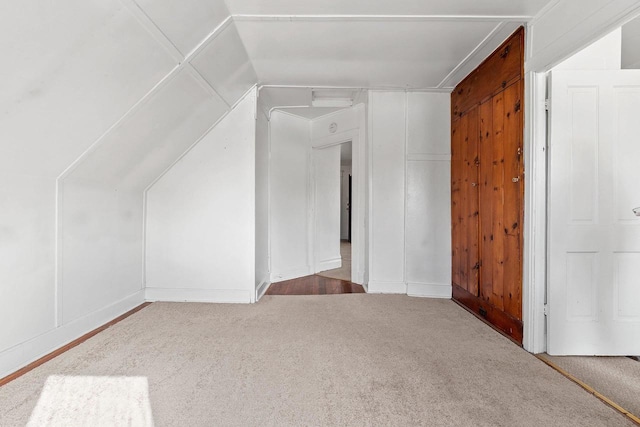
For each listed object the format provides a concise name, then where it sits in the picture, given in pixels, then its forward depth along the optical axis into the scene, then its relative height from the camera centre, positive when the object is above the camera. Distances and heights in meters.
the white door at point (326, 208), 4.31 +0.05
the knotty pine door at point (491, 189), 2.08 +0.19
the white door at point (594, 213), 1.84 -0.01
